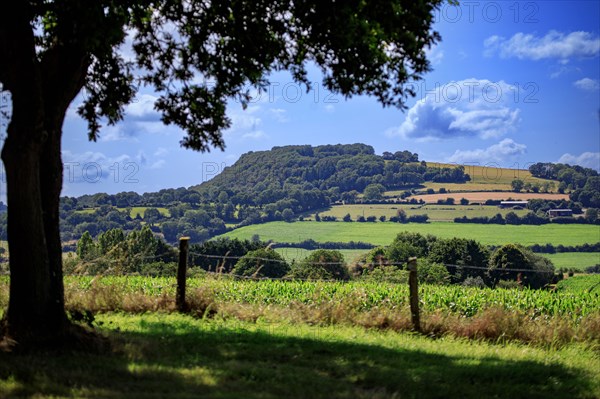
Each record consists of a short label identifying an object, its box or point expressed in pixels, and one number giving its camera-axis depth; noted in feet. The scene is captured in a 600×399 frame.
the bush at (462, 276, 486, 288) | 192.65
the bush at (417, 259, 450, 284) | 182.39
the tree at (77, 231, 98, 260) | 189.85
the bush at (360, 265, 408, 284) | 130.11
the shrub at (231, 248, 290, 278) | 167.94
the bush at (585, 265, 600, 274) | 345.31
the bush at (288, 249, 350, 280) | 147.49
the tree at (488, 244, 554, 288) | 210.59
